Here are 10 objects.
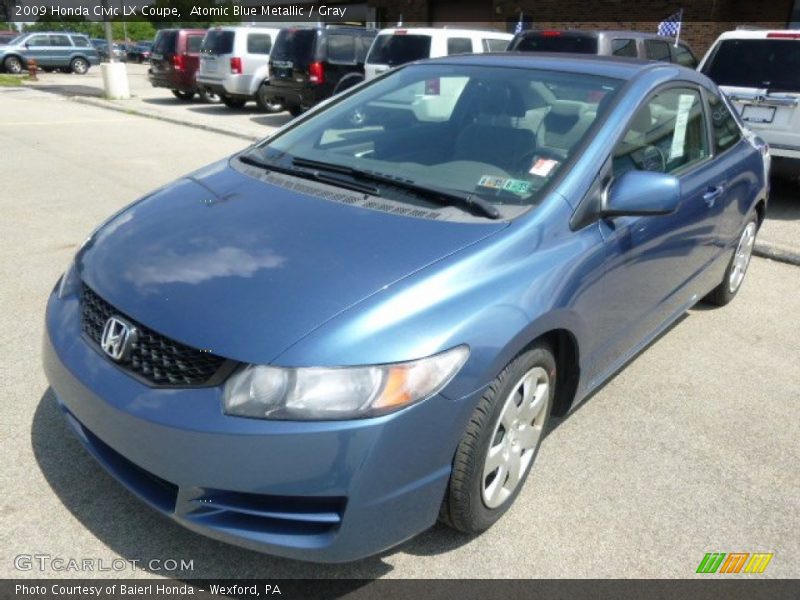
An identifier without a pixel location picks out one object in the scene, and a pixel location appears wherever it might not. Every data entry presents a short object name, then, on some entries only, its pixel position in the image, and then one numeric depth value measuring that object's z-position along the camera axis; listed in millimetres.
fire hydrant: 23686
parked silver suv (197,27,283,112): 14898
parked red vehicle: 16656
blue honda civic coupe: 1953
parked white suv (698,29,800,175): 6875
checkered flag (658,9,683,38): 14664
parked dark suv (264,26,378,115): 13023
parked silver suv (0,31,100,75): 26953
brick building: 16969
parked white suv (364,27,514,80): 11219
